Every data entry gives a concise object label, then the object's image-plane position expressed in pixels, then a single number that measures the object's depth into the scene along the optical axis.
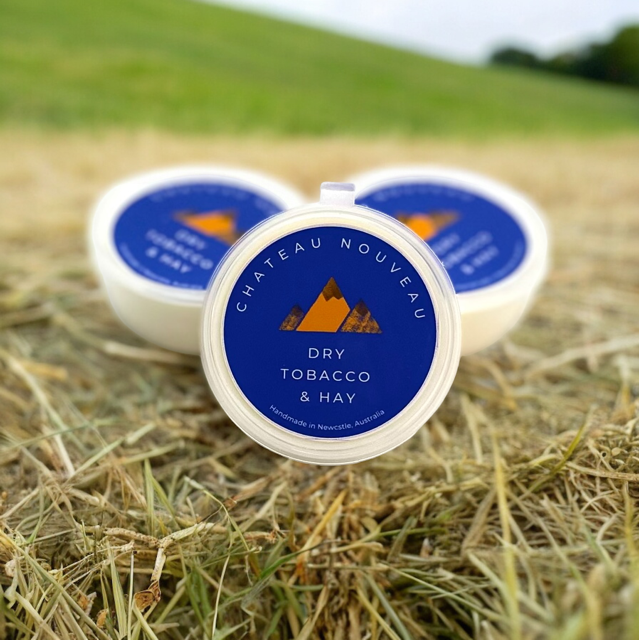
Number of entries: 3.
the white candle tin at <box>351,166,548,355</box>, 0.17
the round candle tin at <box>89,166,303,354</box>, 0.17
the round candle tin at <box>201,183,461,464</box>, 0.13
